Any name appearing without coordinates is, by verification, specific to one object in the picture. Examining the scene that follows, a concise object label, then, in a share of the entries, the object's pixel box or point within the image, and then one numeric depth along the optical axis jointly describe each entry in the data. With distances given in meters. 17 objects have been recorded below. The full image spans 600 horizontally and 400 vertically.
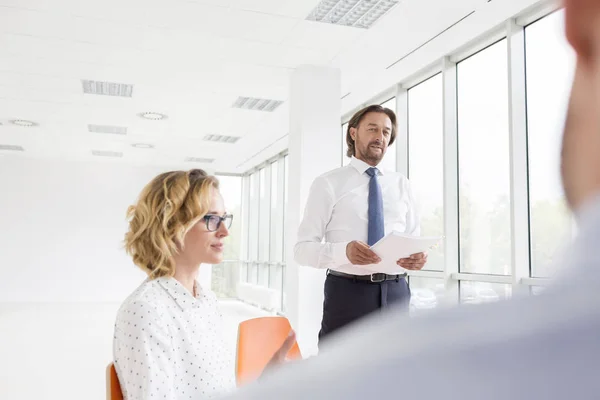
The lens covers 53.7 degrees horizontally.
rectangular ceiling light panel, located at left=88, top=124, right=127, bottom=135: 8.84
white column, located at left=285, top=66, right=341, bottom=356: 5.69
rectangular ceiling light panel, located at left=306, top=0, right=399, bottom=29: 4.42
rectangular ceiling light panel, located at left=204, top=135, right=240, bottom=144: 9.35
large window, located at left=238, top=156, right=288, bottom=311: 10.62
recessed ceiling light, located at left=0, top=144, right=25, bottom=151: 10.50
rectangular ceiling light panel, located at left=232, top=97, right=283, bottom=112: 7.09
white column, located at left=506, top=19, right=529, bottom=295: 4.47
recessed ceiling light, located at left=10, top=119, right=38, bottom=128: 8.38
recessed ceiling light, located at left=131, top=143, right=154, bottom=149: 10.17
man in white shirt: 2.53
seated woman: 1.43
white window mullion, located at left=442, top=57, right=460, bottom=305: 5.27
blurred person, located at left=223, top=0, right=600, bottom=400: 0.18
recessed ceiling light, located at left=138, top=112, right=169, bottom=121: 7.91
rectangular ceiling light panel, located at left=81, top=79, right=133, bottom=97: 6.63
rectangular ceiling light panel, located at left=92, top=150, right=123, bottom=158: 11.06
